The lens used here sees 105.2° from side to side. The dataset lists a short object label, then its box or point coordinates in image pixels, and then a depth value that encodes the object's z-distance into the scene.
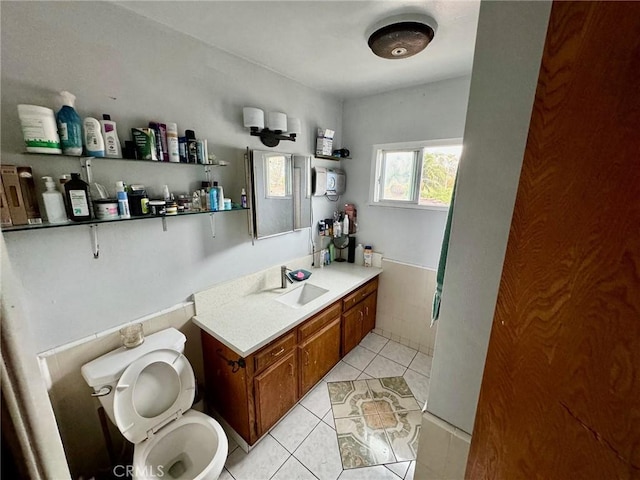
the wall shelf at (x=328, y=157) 2.32
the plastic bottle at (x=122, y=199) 1.16
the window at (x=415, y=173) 2.15
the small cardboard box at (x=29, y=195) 0.96
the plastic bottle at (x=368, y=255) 2.60
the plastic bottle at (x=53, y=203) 1.00
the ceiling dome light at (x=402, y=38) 1.27
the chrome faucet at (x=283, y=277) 2.09
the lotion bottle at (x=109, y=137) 1.12
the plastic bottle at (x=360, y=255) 2.66
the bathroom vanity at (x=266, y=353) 1.43
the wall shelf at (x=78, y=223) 0.93
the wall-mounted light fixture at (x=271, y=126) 1.66
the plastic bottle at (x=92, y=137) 1.07
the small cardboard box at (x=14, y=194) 0.92
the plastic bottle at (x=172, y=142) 1.33
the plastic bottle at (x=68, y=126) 1.00
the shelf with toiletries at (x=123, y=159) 1.01
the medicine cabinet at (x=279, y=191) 1.78
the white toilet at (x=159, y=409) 1.15
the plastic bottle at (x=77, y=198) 1.04
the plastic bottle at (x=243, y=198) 1.73
